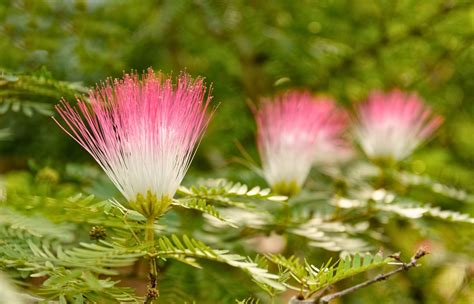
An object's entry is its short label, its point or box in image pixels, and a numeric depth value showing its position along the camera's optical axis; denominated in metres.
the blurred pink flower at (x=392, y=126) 0.70
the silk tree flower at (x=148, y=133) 0.54
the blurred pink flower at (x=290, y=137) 0.64
